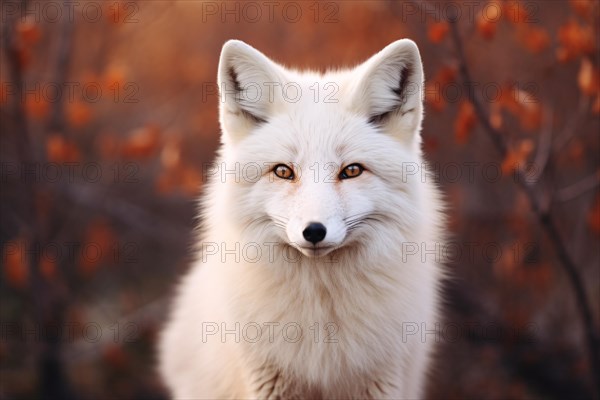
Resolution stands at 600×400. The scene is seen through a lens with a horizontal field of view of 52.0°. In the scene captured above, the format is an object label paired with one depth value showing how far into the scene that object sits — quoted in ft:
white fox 9.43
